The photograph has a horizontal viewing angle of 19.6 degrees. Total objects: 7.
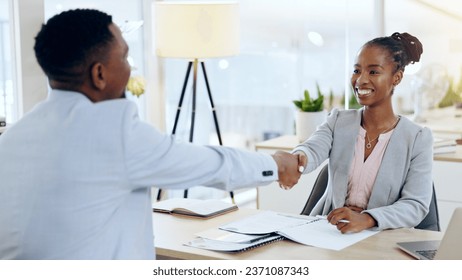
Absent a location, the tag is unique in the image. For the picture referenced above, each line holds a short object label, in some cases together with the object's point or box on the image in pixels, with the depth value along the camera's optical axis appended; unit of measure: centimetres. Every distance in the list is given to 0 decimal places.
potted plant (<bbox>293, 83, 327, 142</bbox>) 795
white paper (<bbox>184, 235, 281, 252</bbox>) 390
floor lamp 738
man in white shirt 295
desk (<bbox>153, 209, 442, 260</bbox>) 381
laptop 338
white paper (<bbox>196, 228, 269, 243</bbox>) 407
